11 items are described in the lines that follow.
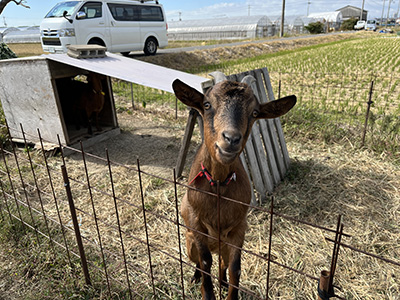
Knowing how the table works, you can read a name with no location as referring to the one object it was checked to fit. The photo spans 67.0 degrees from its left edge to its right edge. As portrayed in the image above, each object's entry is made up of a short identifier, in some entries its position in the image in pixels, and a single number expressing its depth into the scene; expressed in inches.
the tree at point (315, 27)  2028.8
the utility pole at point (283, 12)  1492.4
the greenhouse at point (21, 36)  1391.5
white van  490.0
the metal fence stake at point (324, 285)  56.6
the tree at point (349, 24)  2731.3
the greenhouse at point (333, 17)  3045.5
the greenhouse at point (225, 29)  1715.1
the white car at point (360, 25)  2736.2
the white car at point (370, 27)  2759.8
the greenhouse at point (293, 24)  2201.0
